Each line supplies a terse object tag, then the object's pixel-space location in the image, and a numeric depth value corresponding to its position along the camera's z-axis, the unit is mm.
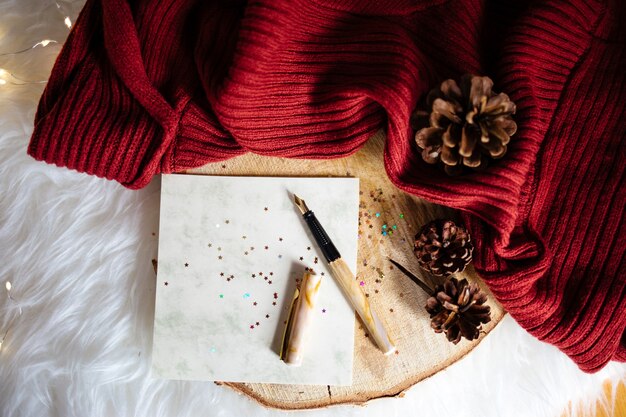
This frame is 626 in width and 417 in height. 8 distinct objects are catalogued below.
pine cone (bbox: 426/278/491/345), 616
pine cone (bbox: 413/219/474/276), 614
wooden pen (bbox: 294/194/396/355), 648
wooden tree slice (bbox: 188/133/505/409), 665
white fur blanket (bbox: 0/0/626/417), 684
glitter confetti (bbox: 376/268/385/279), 669
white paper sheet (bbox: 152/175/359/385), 659
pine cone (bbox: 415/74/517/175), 553
